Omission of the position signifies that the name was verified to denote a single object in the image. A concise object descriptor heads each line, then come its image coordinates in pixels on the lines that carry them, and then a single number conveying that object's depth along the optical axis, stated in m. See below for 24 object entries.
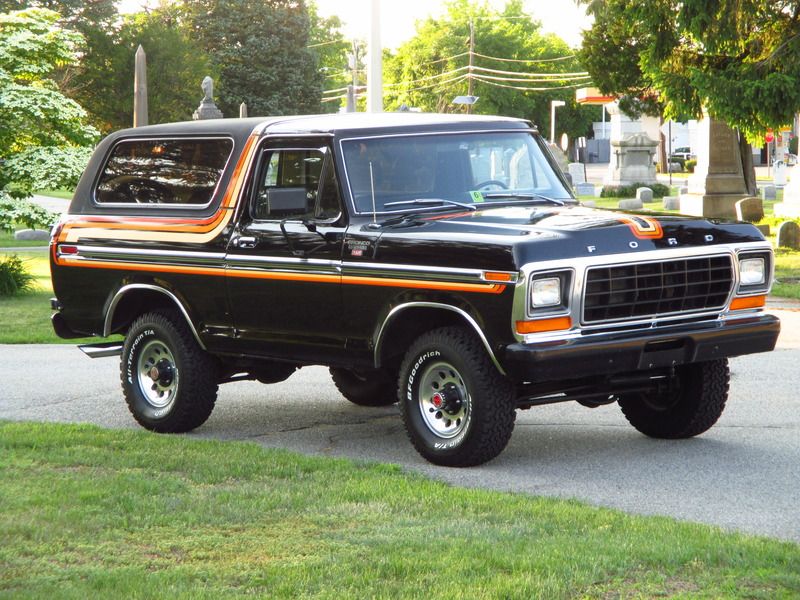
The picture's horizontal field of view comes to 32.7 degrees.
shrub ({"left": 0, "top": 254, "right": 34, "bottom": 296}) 20.12
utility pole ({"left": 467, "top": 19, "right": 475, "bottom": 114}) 97.12
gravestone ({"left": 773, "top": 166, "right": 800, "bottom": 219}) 31.03
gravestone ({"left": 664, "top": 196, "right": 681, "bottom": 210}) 40.78
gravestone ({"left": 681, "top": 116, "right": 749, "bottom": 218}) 34.34
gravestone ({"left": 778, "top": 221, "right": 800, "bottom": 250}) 24.92
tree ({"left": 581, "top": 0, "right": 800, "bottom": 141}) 21.05
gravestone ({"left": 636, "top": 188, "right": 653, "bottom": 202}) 45.75
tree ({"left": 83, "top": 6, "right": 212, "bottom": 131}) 54.62
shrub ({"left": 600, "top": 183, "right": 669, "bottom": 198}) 49.22
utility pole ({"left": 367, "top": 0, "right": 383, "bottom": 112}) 21.80
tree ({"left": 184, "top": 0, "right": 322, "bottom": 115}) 72.38
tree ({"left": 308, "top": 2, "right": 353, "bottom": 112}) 113.19
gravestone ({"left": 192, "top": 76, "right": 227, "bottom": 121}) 31.11
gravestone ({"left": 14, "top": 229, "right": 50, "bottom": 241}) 31.48
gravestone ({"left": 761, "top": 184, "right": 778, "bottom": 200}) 47.56
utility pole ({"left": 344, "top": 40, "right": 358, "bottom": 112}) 27.45
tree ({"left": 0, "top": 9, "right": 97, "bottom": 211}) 18.64
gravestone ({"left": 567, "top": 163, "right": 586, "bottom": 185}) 58.28
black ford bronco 7.59
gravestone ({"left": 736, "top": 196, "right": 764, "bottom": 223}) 31.59
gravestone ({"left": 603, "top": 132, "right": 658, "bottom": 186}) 53.19
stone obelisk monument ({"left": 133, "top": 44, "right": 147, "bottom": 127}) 23.50
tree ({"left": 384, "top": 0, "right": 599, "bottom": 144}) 100.75
